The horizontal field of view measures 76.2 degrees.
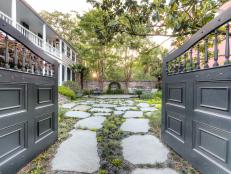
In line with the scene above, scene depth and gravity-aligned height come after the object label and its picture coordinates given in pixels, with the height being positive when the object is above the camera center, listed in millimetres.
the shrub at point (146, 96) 8648 -624
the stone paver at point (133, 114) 3968 -821
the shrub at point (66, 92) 7668 -361
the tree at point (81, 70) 12367 +1367
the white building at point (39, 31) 6945 +3671
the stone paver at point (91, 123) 3027 -830
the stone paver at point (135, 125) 2880 -845
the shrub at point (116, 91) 12404 -479
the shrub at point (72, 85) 10038 +20
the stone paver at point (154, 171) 1507 -885
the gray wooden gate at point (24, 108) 1300 -252
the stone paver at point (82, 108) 4895 -784
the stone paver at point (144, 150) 1765 -880
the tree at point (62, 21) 15974 +7090
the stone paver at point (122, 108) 4984 -798
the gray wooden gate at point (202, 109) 1216 -240
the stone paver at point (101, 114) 4178 -815
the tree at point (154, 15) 2008 +1064
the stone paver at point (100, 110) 4777 -800
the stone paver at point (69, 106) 5253 -772
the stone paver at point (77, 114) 3885 -798
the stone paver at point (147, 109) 4821 -803
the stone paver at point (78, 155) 1566 -865
